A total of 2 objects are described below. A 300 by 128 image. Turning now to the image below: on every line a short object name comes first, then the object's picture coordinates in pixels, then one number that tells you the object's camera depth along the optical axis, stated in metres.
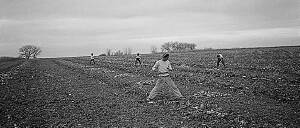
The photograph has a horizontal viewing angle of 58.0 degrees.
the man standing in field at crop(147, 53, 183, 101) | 12.27
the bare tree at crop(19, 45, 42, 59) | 158.75
